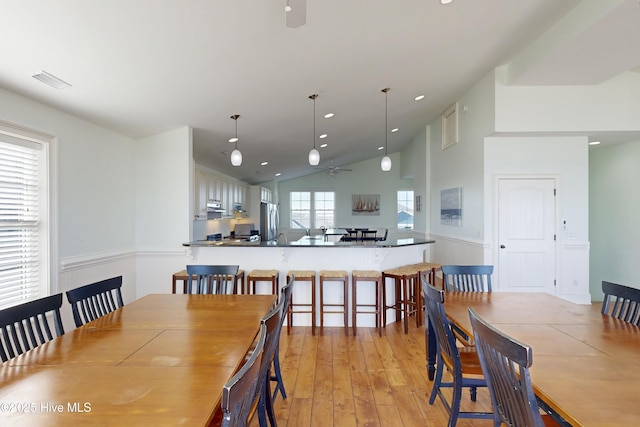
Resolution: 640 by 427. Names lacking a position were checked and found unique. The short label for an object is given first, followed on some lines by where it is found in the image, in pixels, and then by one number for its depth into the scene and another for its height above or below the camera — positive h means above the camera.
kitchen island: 4.25 -0.58
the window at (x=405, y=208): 10.86 +0.14
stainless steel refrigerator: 7.37 -0.21
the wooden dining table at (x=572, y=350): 1.12 -0.65
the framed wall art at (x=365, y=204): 11.06 +0.28
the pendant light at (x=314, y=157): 4.59 +0.76
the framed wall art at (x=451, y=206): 6.02 +0.12
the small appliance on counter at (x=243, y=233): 7.98 -0.50
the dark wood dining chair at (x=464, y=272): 2.97 -0.53
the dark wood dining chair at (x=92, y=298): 2.06 -0.55
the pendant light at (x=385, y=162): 5.12 +0.80
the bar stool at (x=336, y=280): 3.94 -0.85
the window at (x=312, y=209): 11.30 +0.12
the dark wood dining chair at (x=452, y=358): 1.97 -0.92
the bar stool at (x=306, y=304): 3.93 -1.08
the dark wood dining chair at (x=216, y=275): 2.88 -0.54
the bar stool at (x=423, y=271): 4.22 -0.78
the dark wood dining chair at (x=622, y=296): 2.09 -0.54
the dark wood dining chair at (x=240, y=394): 0.89 -0.51
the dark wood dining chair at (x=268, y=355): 1.48 -0.65
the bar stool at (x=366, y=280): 3.89 -0.89
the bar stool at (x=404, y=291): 4.01 -0.99
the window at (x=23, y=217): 2.89 -0.04
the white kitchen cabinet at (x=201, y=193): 5.57 +0.33
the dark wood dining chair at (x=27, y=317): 1.58 -0.52
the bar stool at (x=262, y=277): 3.97 -0.76
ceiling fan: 9.04 +1.15
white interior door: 5.00 -0.34
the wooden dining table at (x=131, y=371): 1.05 -0.62
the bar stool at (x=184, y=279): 3.91 -0.79
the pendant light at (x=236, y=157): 4.27 +0.70
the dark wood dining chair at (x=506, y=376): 1.16 -0.63
